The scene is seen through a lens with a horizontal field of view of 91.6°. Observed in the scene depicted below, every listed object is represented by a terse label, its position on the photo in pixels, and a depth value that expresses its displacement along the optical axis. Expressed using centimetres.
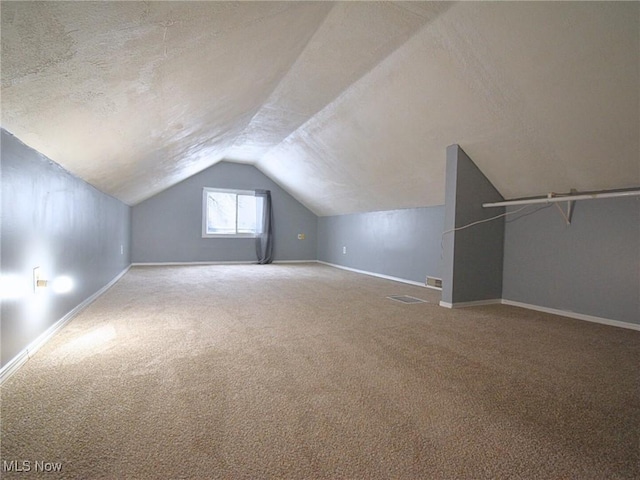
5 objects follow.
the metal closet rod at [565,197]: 247
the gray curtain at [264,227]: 722
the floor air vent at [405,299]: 352
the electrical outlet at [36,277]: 179
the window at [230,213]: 696
